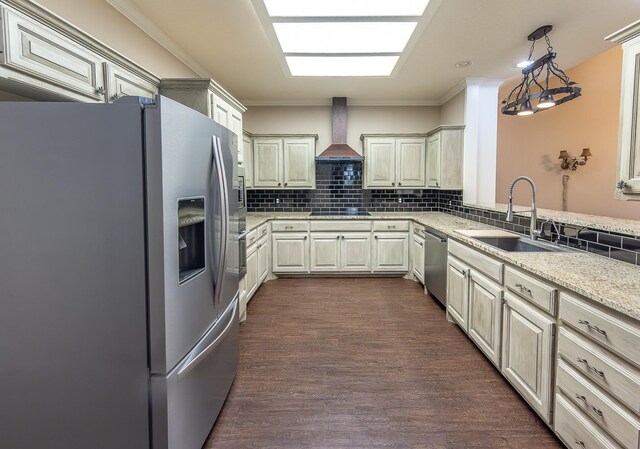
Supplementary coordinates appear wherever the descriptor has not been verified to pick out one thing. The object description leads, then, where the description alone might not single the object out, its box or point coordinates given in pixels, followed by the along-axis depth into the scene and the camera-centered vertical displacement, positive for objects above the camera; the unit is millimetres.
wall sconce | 5684 +703
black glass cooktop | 5014 -174
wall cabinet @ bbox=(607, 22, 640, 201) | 1523 +402
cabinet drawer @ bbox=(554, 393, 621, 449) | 1346 -991
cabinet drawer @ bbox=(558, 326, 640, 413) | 1213 -672
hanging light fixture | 2455 +828
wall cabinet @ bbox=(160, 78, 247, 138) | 2627 +869
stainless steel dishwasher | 3350 -679
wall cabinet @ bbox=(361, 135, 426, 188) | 4840 +588
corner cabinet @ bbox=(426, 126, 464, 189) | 4336 +608
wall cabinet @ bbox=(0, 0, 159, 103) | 1310 +657
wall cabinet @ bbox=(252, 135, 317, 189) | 4848 +584
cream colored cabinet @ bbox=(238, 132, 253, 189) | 4639 +629
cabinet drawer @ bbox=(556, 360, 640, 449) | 1218 -834
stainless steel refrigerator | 1184 -267
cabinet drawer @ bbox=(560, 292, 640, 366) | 1211 -507
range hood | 4875 +1117
